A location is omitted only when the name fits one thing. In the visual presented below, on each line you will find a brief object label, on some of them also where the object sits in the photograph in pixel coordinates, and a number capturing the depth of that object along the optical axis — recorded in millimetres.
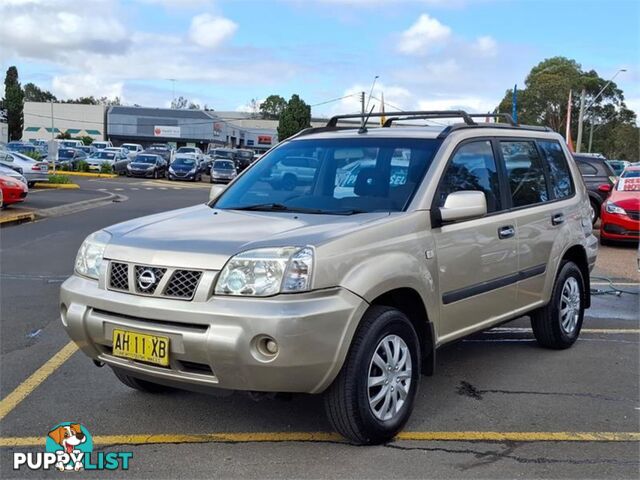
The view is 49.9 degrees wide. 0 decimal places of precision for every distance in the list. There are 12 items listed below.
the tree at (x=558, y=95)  70250
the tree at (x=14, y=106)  75938
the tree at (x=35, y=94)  139750
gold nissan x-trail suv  3498
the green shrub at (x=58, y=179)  28031
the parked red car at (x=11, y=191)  16109
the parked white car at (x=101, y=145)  57209
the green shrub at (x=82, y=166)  40125
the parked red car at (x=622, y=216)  12602
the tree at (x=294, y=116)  63781
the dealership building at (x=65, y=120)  81250
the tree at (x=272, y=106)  136375
